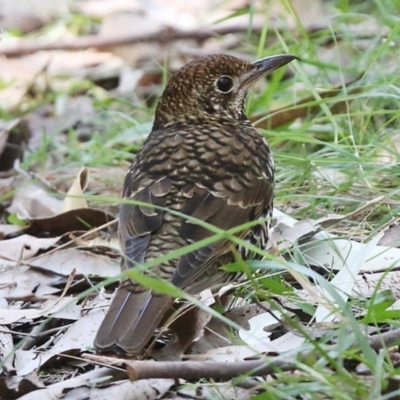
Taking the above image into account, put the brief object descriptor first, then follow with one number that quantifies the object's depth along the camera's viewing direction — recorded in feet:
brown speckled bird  21.65
